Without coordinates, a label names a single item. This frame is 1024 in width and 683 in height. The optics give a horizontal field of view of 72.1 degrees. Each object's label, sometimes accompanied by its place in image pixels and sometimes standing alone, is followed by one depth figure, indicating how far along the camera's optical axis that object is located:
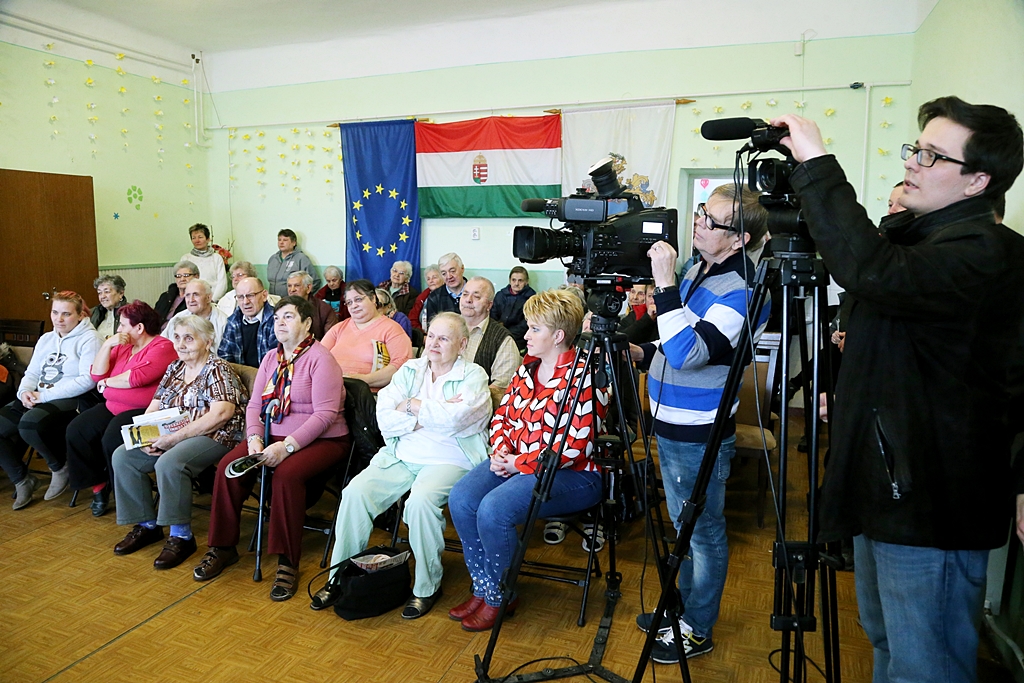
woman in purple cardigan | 2.89
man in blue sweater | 1.84
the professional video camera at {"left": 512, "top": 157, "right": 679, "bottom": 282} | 1.88
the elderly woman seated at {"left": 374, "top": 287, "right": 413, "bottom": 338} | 4.80
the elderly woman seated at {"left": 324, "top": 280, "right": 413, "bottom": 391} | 3.96
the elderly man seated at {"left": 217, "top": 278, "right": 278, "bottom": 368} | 4.31
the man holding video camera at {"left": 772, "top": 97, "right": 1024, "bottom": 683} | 1.21
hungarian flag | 6.64
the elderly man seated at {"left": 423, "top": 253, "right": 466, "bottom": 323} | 6.03
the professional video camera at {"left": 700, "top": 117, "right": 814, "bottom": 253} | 1.34
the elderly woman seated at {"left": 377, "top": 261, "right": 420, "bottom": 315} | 6.90
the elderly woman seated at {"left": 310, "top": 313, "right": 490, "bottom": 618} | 2.68
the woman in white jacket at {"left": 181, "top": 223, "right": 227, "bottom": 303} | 7.68
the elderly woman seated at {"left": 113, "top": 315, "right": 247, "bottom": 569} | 3.11
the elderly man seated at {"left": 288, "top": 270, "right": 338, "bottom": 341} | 5.35
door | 6.16
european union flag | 7.25
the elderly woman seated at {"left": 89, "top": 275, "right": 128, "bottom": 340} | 5.18
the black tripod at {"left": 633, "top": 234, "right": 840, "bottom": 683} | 1.37
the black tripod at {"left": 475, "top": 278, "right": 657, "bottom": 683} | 1.87
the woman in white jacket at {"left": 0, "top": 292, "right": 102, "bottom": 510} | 3.76
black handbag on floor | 2.58
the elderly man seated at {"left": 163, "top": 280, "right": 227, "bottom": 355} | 4.40
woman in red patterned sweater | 2.45
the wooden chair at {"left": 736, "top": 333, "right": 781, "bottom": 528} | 3.37
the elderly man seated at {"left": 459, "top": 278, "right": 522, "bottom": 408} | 3.55
